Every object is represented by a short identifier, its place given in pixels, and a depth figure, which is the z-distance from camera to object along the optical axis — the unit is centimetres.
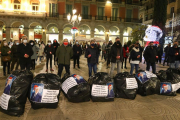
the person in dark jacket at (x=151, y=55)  691
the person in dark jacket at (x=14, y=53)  768
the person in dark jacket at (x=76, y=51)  1002
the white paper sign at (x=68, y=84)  423
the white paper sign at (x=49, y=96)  364
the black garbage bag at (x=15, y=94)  341
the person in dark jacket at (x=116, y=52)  648
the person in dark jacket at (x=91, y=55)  647
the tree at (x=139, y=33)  2388
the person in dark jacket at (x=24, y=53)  570
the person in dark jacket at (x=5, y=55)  706
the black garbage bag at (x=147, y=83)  482
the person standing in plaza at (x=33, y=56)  889
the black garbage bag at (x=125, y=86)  455
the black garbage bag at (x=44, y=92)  362
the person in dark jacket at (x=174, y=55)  751
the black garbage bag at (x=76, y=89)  415
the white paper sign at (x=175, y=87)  501
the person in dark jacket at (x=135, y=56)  683
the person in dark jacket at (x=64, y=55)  618
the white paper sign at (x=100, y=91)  425
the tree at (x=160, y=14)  1869
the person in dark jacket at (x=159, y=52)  1232
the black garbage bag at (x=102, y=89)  425
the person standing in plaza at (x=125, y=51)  959
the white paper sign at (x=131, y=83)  455
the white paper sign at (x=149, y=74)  494
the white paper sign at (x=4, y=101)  342
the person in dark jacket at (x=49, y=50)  838
